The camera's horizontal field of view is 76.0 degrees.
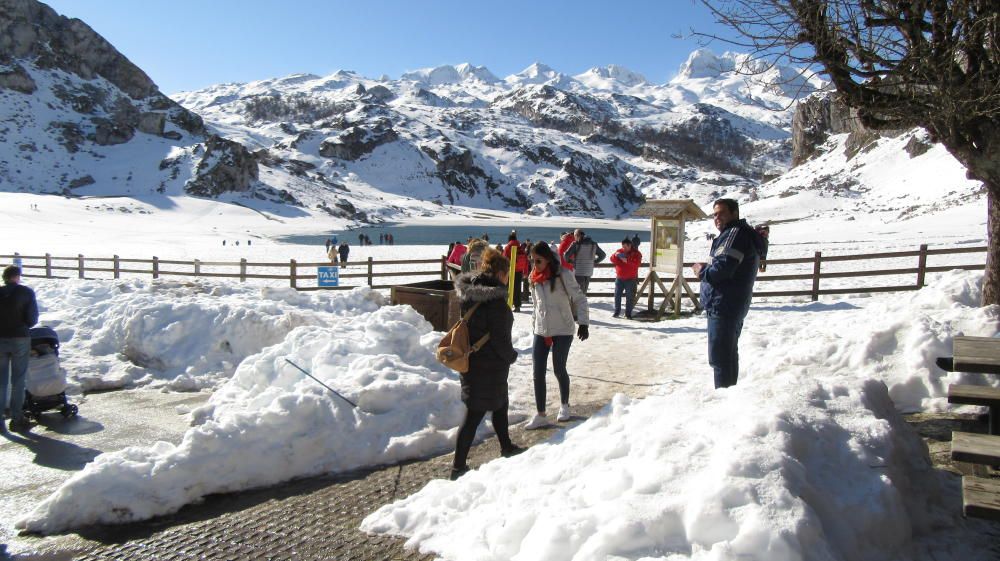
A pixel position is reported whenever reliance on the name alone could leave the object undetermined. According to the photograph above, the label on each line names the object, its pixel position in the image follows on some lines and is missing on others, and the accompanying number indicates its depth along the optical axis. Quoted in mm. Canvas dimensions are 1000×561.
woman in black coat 4449
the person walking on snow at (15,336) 6250
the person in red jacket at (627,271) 11570
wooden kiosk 11680
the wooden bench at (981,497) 2347
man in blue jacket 4797
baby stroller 6680
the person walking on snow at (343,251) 25233
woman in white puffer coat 5570
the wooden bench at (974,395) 3357
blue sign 15211
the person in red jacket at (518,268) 12070
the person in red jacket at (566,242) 11559
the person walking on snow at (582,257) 11258
